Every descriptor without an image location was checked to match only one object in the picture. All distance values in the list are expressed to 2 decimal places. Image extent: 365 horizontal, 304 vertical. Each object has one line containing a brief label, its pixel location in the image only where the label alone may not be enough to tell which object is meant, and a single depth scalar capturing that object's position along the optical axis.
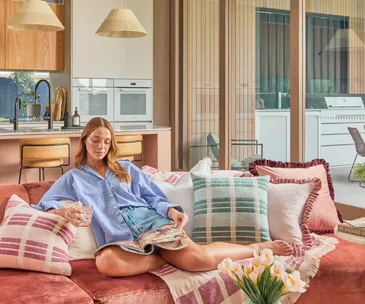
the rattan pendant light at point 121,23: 5.38
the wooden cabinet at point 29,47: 7.19
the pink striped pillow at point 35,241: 2.59
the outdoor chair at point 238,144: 5.89
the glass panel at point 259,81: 5.42
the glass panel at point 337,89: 4.68
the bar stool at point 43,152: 5.18
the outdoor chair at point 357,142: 4.64
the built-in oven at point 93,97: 7.34
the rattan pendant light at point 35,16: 5.02
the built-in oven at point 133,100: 7.59
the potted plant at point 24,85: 7.66
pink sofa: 2.34
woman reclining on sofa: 2.66
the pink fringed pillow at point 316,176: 3.30
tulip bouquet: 1.76
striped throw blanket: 2.54
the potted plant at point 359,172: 4.64
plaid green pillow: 3.03
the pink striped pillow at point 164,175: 3.43
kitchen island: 5.39
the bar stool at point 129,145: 5.58
